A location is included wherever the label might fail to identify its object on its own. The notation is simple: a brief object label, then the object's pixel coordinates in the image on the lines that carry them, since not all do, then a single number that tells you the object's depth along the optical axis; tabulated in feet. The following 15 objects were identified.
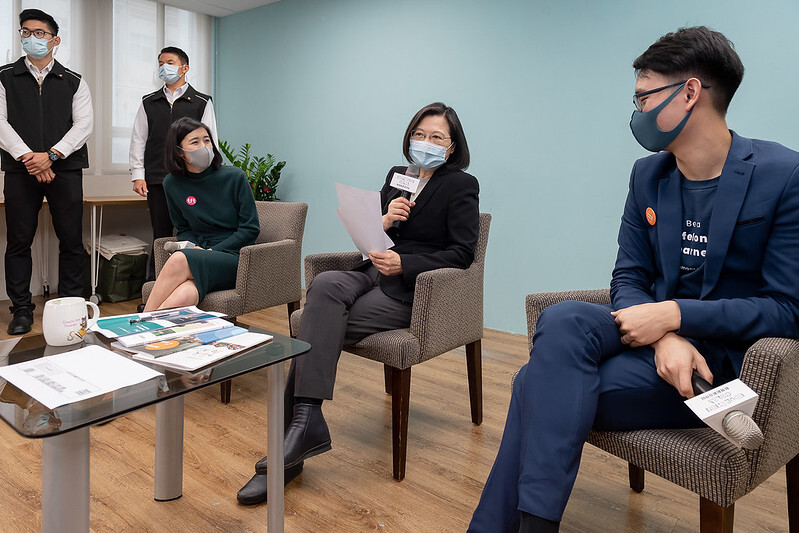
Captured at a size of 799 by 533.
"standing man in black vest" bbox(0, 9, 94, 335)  11.19
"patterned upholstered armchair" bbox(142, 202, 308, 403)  8.11
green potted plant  15.43
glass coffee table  3.33
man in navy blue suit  4.03
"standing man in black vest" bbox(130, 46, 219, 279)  13.08
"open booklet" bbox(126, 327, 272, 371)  4.16
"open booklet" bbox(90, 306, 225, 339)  4.86
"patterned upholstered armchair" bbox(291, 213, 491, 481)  6.22
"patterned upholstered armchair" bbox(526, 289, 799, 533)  3.69
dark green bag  13.91
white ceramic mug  4.60
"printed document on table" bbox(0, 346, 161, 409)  3.65
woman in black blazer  5.90
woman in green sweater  8.87
